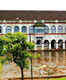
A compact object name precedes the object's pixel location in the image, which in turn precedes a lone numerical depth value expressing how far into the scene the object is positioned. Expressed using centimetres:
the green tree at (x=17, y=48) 1038
